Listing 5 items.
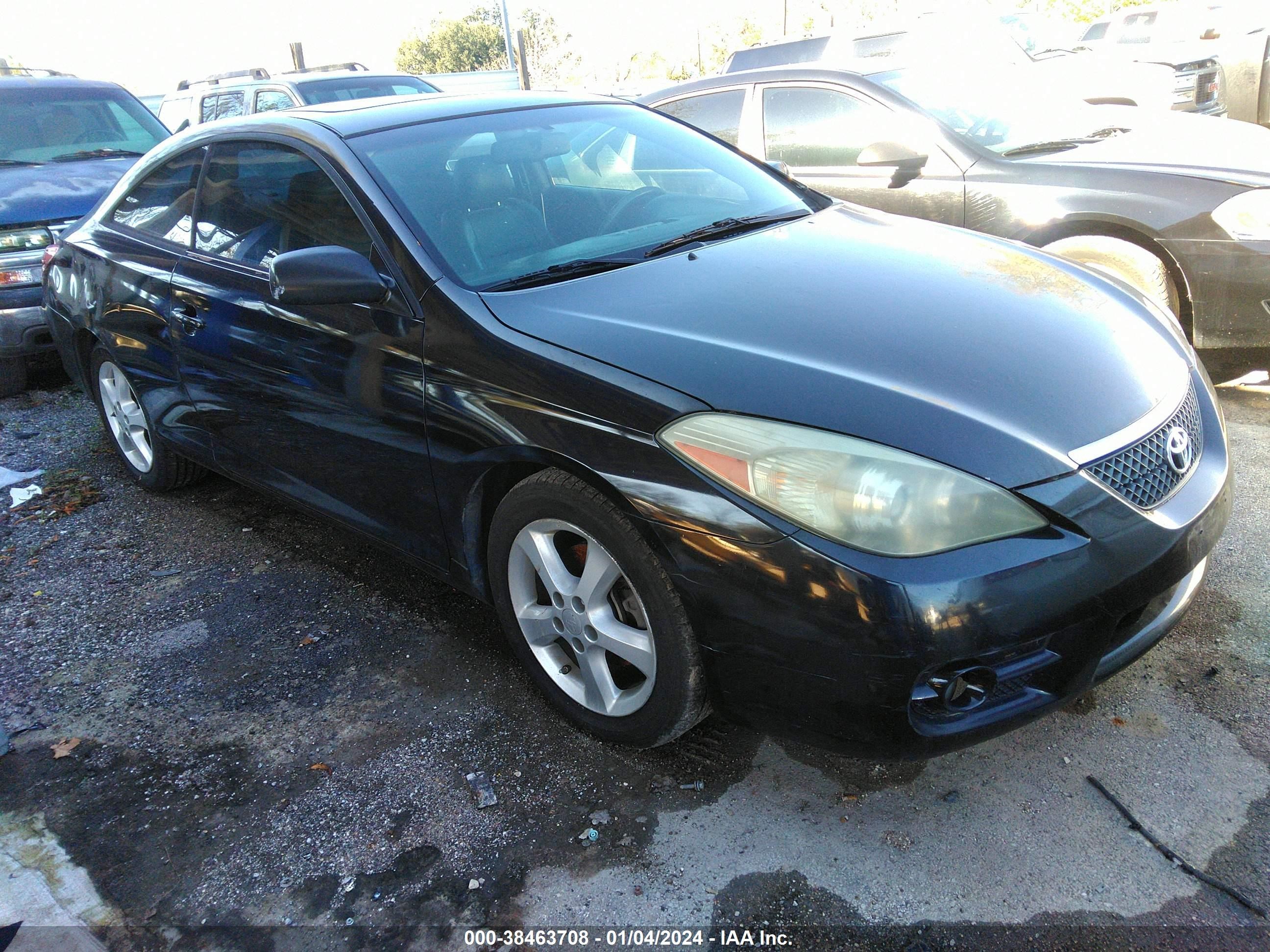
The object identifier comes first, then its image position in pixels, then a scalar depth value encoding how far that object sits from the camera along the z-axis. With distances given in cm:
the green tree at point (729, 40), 4475
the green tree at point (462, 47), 5403
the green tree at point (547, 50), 4828
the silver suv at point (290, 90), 952
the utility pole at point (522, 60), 1903
